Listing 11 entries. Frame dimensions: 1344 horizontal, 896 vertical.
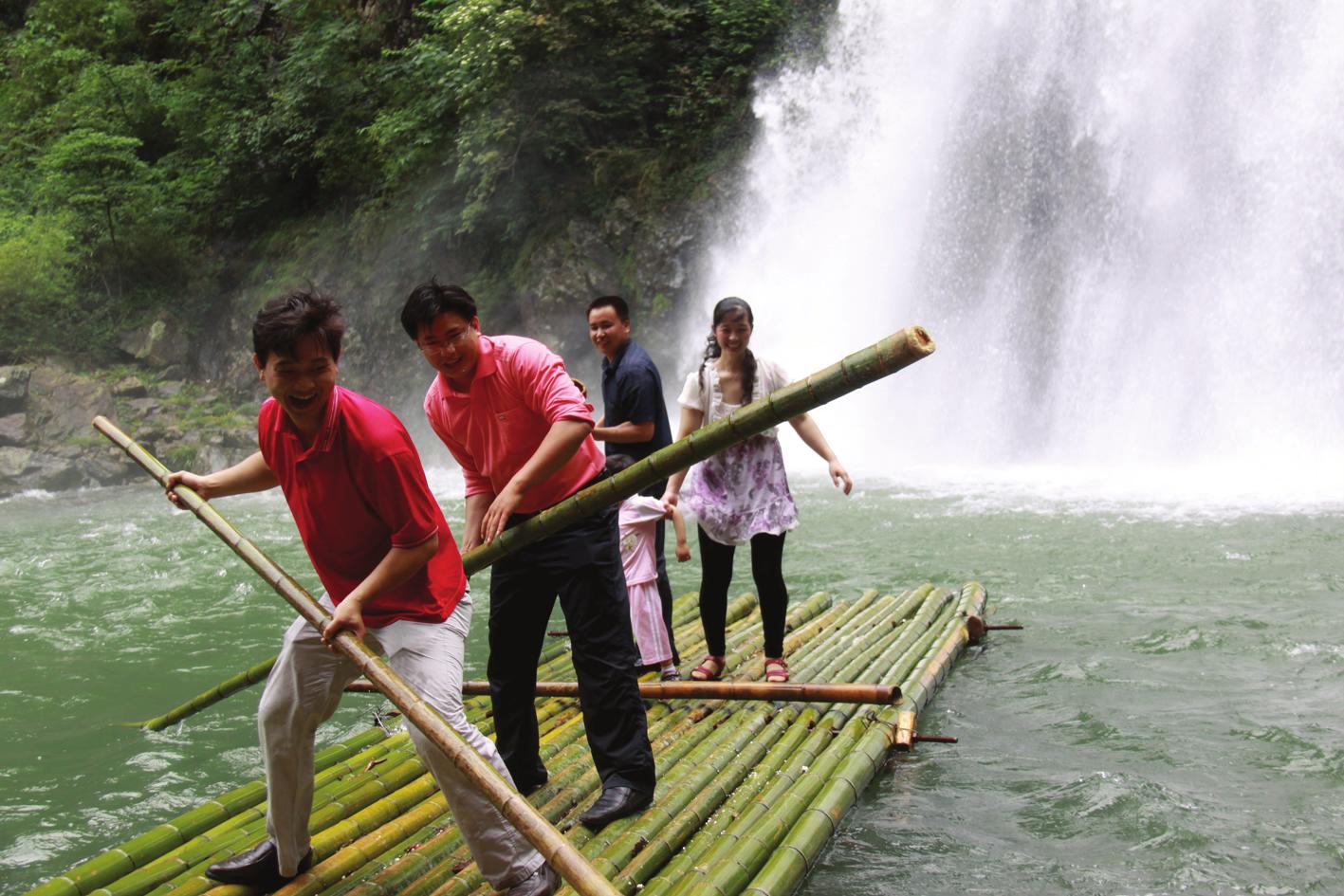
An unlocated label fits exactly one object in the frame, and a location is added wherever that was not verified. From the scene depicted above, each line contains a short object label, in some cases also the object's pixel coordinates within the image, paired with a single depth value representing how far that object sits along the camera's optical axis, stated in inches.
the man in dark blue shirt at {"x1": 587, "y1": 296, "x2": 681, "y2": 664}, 162.9
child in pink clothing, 168.7
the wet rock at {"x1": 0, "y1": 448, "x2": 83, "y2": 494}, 623.8
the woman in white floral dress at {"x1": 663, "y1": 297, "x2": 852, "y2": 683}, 162.2
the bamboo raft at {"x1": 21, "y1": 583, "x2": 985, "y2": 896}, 107.0
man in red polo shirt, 95.7
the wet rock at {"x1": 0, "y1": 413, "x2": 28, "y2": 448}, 653.3
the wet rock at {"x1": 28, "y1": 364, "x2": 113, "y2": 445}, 673.0
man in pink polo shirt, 112.0
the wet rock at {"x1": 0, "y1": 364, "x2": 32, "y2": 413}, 679.1
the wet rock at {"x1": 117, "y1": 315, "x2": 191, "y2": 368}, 778.8
